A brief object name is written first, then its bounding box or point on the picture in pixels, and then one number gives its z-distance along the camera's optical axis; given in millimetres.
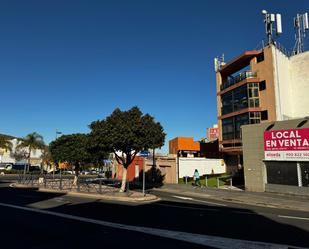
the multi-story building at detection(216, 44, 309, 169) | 32078
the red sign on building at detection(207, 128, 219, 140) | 53165
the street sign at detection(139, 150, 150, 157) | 16575
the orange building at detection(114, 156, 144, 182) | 33124
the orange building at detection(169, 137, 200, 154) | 45969
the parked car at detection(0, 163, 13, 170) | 55941
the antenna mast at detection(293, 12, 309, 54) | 36001
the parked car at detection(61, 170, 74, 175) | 58474
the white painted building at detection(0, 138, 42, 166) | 64155
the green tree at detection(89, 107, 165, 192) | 17370
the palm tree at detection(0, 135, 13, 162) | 58236
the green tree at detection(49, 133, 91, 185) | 24047
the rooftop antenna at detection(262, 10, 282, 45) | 33808
